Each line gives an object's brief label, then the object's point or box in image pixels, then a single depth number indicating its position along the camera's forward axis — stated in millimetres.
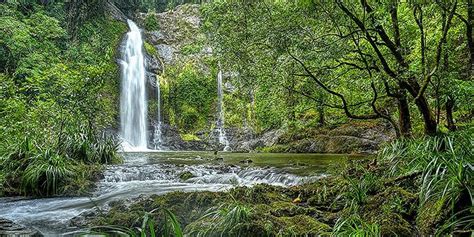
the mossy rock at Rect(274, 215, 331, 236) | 4095
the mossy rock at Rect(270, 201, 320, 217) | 4863
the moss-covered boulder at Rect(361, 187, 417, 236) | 3859
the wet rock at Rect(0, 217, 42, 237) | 4550
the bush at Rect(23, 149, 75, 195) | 7723
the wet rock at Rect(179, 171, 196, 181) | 9609
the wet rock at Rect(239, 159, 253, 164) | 12673
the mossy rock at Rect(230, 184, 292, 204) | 5406
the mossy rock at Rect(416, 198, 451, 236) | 3570
